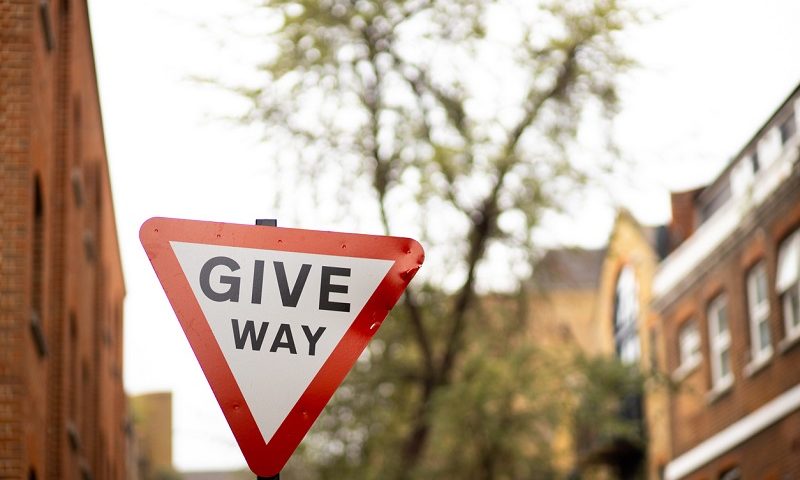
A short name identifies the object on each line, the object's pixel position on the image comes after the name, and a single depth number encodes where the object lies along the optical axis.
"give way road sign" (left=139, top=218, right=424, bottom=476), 5.07
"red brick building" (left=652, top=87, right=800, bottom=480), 25.89
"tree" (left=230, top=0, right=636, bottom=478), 26.41
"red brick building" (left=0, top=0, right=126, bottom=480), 12.09
